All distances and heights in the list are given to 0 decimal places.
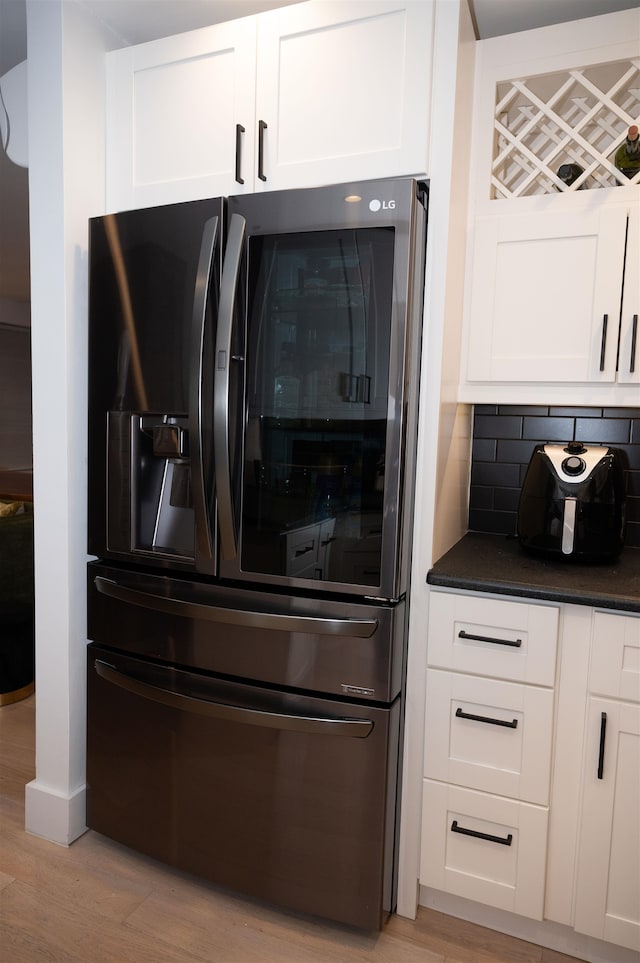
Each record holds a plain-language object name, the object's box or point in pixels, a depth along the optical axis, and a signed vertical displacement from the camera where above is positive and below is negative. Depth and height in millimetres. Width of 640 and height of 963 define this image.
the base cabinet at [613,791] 1443 -840
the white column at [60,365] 1761 +156
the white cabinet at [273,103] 1527 +854
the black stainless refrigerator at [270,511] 1496 -226
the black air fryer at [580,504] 1683 -192
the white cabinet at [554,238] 1630 +528
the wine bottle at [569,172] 1701 +716
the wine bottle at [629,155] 1612 +744
